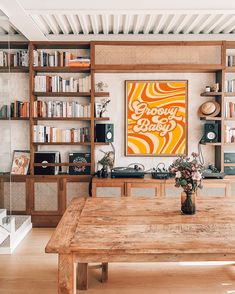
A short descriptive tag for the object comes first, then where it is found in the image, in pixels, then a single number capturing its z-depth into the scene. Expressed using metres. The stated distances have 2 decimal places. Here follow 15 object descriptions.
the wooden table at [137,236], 1.46
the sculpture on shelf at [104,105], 3.57
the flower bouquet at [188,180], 1.99
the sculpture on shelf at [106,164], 3.42
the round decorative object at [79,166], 3.56
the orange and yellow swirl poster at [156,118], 3.61
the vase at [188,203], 2.00
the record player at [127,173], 3.36
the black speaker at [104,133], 3.48
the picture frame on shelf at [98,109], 3.54
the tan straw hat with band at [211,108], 3.47
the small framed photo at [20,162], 3.57
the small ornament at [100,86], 3.58
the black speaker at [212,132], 3.48
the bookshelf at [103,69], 3.43
